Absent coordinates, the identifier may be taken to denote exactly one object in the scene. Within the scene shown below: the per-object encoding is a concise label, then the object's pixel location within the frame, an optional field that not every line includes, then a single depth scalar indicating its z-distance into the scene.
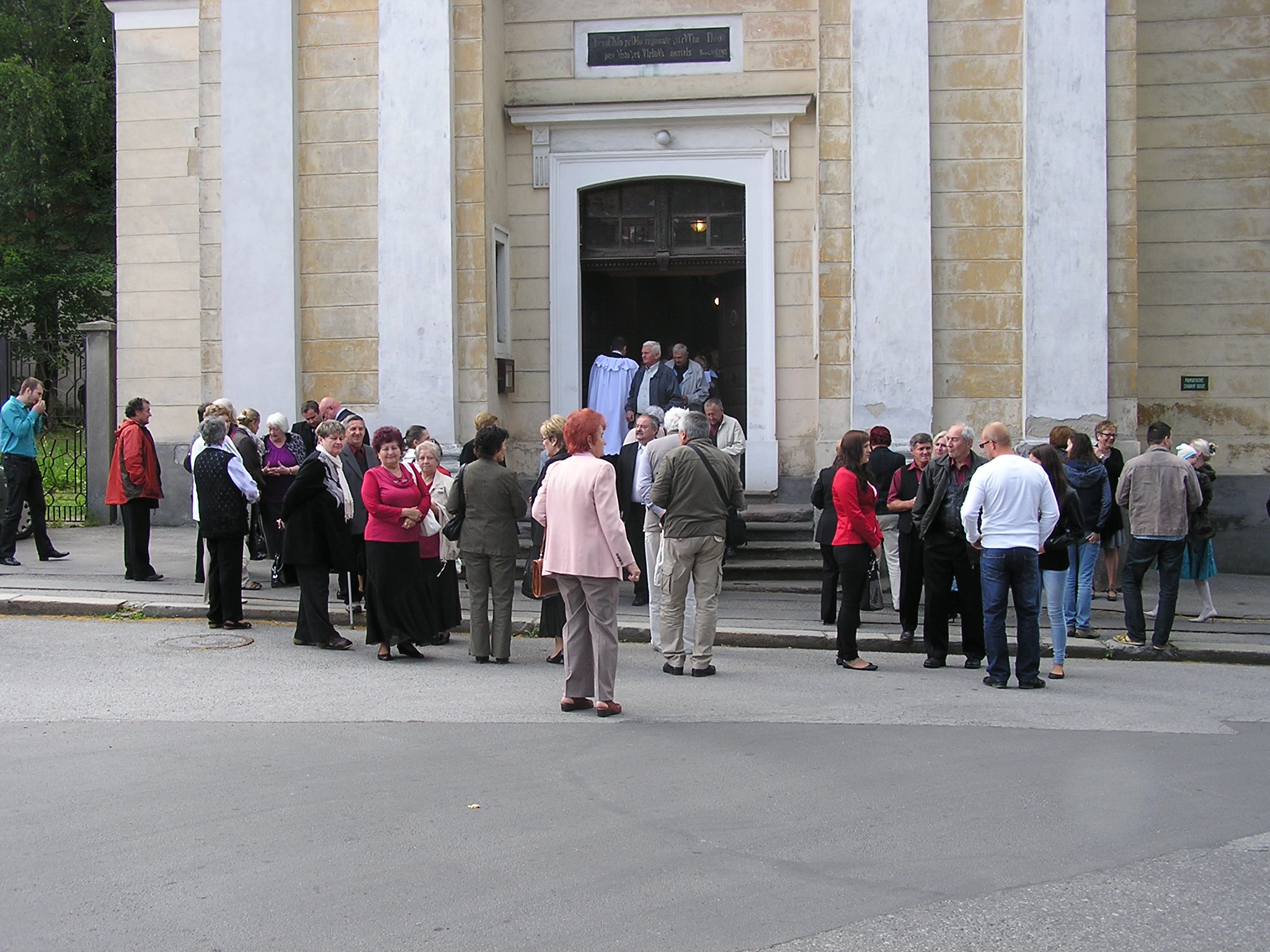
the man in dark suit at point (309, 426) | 13.05
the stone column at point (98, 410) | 16.20
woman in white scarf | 9.80
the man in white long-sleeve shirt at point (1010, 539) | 8.77
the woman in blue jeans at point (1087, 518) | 10.89
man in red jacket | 12.42
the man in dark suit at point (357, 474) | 11.11
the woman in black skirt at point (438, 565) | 9.90
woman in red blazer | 9.47
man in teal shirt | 13.41
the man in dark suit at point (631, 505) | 11.84
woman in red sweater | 9.41
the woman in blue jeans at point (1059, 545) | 9.35
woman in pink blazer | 7.78
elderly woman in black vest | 10.38
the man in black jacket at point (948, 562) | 9.54
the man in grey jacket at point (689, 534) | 9.29
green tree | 29.72
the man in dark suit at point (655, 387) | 14.61
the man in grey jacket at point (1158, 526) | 10.23
